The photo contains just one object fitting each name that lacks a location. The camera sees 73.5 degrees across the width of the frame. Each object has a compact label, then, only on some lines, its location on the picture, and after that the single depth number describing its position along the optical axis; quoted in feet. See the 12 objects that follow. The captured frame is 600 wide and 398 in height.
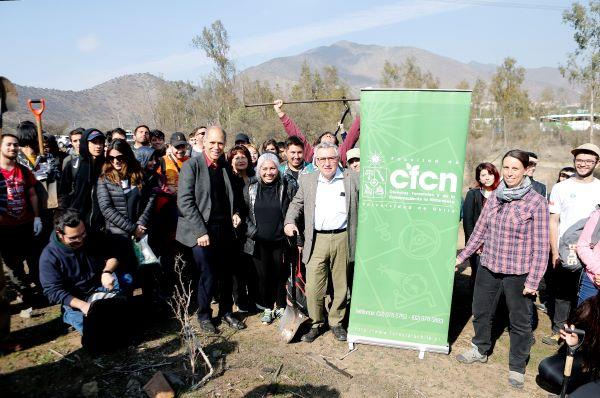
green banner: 11.62
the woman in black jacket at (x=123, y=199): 13.61
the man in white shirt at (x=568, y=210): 12.57
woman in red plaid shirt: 10.69
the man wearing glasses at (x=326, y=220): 12.69
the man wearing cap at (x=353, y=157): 15.66
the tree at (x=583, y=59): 52.65
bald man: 12.92
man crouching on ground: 11.98
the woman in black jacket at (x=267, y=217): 13.96
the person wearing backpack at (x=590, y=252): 10.84
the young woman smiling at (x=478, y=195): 14.62
